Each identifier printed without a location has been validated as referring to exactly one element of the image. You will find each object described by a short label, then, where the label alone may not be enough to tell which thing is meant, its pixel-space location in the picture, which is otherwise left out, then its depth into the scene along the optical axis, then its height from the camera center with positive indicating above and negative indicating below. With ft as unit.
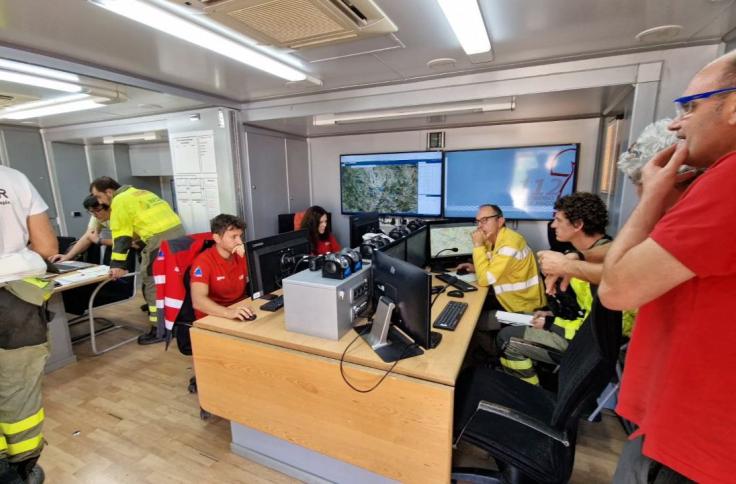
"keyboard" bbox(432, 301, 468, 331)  5.73 -2.58
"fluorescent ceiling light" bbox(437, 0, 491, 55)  5.44 +2.69
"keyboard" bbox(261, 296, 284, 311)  6.48 -2.52
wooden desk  4.36 -3.18
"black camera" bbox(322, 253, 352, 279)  5.14 -1.40
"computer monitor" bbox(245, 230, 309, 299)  6.26 -1.64
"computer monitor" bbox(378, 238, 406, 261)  6.43 -1.51
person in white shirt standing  5.18 -2.55
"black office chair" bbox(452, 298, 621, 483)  3.62 -3.38
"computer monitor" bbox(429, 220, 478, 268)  9.88 -1.96
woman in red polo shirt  10.49 -1.61
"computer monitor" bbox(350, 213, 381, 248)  9.82 -1.56
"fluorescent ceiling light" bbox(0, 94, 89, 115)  10.32 +2.48
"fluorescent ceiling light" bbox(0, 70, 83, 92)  7.89 +2.42
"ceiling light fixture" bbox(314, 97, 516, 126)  9.19 +1.86
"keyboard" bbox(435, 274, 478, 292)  7.83 -2.65
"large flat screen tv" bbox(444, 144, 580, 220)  11.62 -0.22
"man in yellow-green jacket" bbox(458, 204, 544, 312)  7.61 -2.30
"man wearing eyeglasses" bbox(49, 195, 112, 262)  11.15 -1.82
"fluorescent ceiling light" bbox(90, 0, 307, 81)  5.36 +2.68
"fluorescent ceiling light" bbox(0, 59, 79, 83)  7.23 +2.46
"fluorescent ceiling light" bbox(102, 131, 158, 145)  13.88 +1.76
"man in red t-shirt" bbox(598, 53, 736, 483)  2.16 -0.83
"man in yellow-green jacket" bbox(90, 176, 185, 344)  10.14 -1.51
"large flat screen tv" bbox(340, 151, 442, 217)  13.52 -0.36
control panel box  5.01 -1.97
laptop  10.15 -2.76
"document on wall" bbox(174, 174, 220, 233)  12.31 -0.87
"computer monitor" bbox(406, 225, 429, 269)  8.02 -1.86
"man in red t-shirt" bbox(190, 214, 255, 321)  6.79 -2.03
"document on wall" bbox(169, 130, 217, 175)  11.96 +0.88
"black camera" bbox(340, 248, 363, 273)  5.40 -1.37
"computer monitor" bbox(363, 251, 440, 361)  4.36 -1.91
